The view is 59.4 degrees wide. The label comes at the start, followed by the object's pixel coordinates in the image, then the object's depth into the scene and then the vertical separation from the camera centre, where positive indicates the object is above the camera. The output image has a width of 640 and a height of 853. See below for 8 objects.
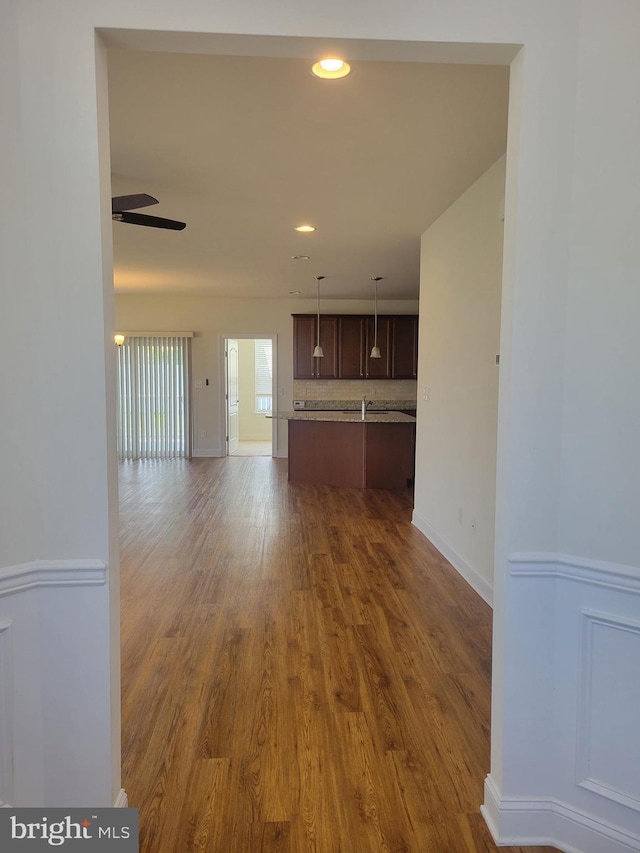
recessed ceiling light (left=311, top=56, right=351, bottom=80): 2.26 +1.26
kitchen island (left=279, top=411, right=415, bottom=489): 7.06 -0.91
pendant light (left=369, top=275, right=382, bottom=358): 7.37 +0.72
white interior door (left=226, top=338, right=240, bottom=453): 9.76 -0.31
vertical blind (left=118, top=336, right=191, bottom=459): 9.33 -0.31
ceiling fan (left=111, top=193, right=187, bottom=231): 3.33 +1.06
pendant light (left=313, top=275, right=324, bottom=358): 8.08 +0.39
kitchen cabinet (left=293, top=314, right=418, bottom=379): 9.06 +0.53
